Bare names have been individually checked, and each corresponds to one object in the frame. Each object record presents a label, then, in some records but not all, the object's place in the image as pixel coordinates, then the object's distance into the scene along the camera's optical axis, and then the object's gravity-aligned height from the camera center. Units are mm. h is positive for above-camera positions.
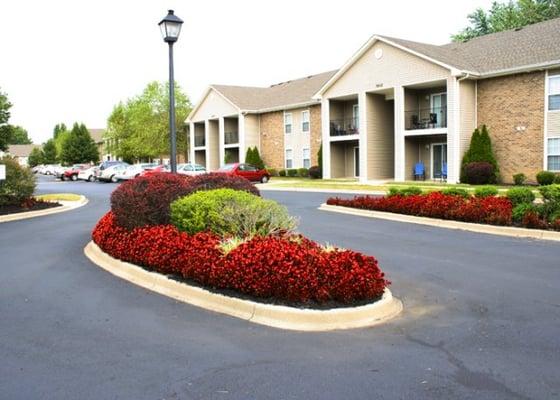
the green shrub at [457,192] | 14977 -860
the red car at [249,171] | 36253 -401
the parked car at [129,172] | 42094 -360
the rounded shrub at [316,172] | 37750 -565
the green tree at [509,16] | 47031 +12922
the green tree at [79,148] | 85562 +3185
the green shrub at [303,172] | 39891 -582
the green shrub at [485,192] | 14648 -835
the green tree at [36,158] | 124119 +2629
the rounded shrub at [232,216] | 8414 -786
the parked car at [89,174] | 47812 -518
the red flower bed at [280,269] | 6387 -1277
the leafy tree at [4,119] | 31609 +2929
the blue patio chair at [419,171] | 31781 -531
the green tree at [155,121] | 59594 +5020
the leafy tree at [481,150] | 27766 +533
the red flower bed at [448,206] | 12969 -1174
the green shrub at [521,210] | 12664 -1162
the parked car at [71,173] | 52309 -443
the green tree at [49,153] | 118500 +3377
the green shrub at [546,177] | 24703 -790
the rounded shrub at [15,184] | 19016 -505
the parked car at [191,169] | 38625 -191
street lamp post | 11938 +2862
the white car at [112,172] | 42375 -349
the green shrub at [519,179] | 26641 -920
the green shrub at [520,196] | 13227 -869
